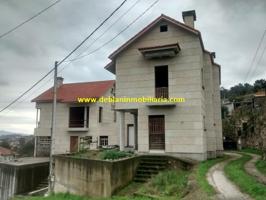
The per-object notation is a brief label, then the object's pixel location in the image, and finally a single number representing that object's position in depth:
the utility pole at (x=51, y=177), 12.79
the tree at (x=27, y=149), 30.75
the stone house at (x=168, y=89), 14.96
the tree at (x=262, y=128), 13.13
